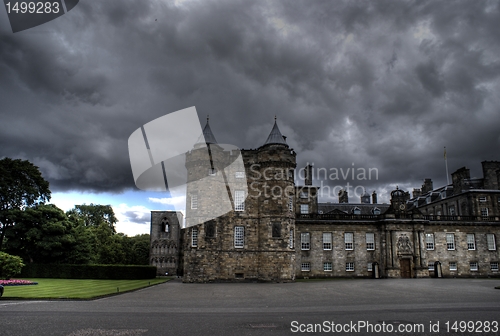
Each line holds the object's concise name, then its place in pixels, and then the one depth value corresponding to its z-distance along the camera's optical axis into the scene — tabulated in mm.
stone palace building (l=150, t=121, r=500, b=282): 37125
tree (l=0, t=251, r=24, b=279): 31320
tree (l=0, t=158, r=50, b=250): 43969
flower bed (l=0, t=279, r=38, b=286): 27938
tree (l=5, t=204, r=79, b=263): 42438
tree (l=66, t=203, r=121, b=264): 51681
